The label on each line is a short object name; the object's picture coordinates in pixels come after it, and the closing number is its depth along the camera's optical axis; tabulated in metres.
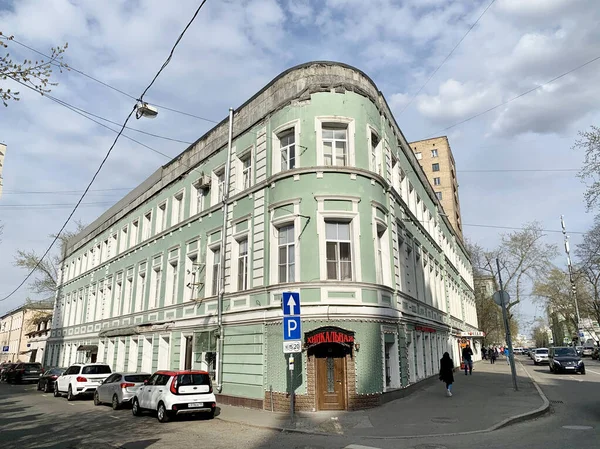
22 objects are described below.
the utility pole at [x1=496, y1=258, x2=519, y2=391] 17.98
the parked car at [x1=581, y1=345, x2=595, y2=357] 63.56
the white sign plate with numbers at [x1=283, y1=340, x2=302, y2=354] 12.05
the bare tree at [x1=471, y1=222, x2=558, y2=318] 54.03
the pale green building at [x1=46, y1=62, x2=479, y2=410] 15.37
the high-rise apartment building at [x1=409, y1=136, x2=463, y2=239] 72.00
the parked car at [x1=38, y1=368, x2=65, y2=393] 26.50
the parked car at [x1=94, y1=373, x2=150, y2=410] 17.19
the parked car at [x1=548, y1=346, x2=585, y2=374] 28.12
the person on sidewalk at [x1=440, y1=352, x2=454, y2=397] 17.52
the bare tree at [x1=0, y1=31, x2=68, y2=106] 7.42
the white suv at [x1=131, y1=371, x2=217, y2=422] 13.52
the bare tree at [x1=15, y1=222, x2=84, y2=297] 50.70
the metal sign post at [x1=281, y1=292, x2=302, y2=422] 12.10
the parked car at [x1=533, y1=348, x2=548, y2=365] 43.77
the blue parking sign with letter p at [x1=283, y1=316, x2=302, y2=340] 12.23
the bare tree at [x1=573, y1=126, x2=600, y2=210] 20.20
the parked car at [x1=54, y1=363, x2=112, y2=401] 21.38
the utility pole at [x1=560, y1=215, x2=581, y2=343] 58.31
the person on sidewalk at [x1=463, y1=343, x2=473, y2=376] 28.02
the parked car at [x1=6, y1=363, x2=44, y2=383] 35.38
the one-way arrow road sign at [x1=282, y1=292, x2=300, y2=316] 12.44
